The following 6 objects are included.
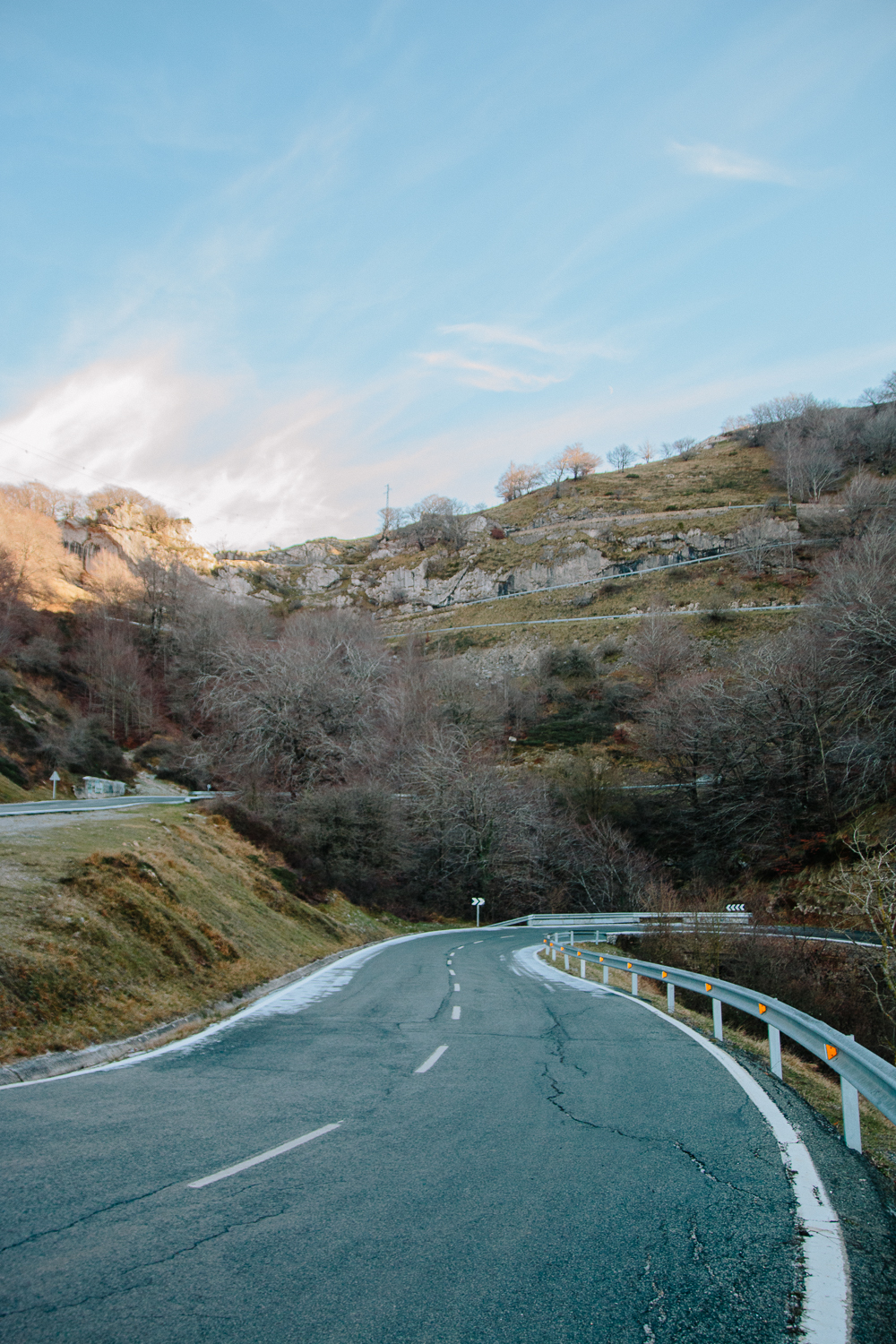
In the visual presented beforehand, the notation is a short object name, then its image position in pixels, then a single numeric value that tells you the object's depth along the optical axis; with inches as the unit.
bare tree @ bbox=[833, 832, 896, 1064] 368.5
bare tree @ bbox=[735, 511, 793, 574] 3577.8
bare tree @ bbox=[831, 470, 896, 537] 3051.2
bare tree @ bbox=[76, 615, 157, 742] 2299.5
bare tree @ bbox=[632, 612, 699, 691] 2738.7
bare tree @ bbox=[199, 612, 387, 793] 1797.5
